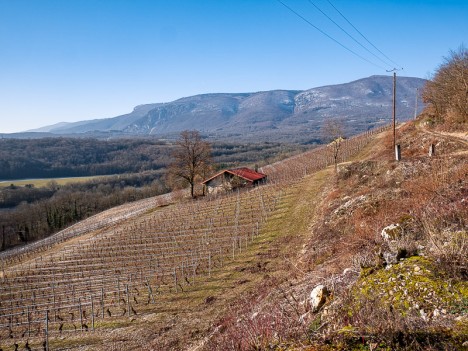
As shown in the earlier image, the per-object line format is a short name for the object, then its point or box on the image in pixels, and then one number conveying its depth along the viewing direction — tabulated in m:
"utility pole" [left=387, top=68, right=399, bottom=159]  27.76
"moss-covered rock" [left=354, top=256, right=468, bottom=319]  5.03
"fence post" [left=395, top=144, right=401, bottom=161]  24.41
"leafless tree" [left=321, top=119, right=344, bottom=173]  41.50
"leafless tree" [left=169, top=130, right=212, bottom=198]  55.88
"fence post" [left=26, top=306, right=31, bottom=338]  19.31
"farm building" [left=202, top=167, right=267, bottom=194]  56.72
